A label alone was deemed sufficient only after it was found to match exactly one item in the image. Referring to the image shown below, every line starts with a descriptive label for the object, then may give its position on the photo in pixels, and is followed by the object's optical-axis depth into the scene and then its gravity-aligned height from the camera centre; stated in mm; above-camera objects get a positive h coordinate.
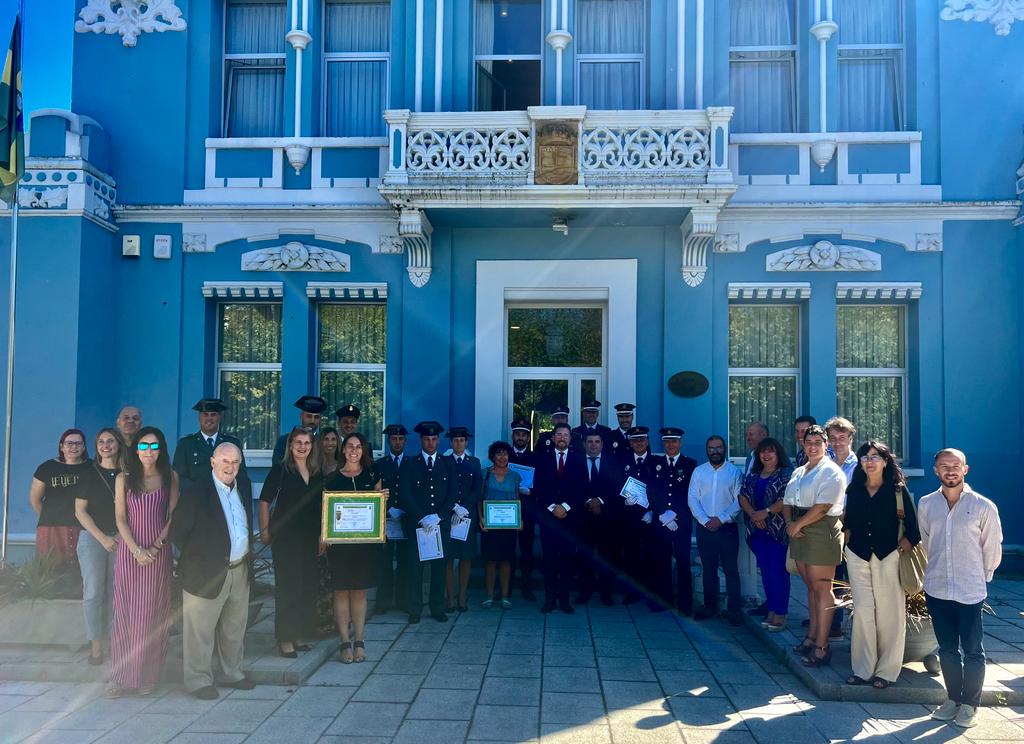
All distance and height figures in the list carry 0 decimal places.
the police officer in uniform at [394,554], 7785 -1699
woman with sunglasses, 5668 -1390
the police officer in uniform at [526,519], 8523 -1407
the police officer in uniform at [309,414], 7812 -200
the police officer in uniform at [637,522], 8344 -1396
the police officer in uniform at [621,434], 8961 -445
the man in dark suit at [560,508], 8141 -1228
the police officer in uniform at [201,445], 7848 -545
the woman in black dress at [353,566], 6391 -1470
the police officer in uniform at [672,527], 8086 -1409
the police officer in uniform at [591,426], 8977 -353
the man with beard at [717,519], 7711 -1255
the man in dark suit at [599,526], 8406 -1463
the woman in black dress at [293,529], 6312 -1135
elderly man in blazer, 5531 -1332
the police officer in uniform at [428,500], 7668 -1083
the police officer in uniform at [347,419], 8523 -270
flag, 8281 +3053
